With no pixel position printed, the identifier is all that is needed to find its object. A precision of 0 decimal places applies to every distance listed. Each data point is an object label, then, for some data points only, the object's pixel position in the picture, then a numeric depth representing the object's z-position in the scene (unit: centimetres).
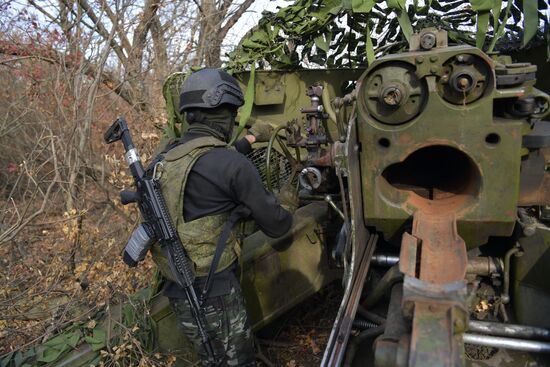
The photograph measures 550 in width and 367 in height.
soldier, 286
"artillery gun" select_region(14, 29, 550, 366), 209
